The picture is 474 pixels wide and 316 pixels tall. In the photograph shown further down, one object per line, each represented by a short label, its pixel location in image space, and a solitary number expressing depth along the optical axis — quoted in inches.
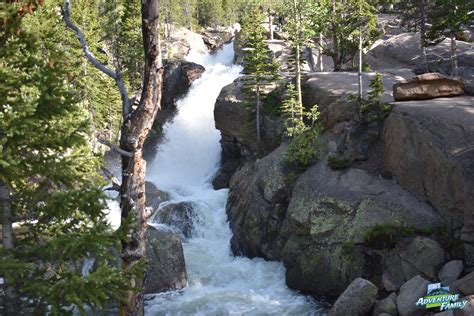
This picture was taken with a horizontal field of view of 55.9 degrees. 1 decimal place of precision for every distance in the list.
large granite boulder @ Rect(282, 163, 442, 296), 681.0
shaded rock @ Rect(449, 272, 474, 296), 514.3
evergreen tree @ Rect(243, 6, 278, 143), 1215.6
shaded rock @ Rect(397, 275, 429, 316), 536.4
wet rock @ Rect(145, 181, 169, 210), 1106.7
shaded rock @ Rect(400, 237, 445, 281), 618.2
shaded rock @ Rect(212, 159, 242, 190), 1266.0
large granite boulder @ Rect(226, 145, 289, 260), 855.7
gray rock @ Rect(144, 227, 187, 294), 743.7
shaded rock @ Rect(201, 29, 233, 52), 2814.5
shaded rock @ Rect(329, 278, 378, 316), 577.0
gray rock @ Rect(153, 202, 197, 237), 994.1
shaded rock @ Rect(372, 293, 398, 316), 554.6
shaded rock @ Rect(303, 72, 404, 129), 944.9
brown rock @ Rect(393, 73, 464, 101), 872.9
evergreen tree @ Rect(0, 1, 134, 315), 313.7
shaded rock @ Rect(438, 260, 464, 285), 579.2
